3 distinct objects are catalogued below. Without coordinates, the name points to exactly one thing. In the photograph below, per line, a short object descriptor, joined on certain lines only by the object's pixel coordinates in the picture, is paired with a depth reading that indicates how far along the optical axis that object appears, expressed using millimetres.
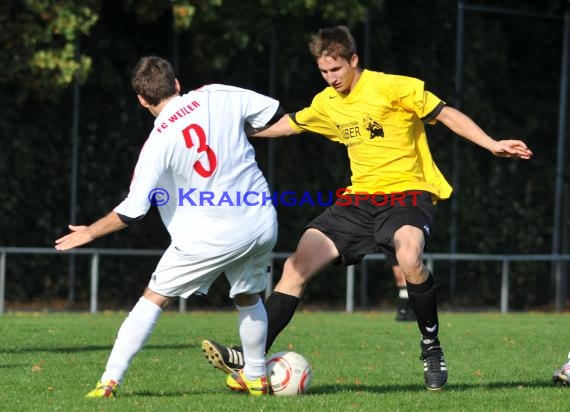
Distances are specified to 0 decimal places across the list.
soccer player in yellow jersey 15867
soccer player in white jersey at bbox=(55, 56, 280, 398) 13891
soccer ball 15172
